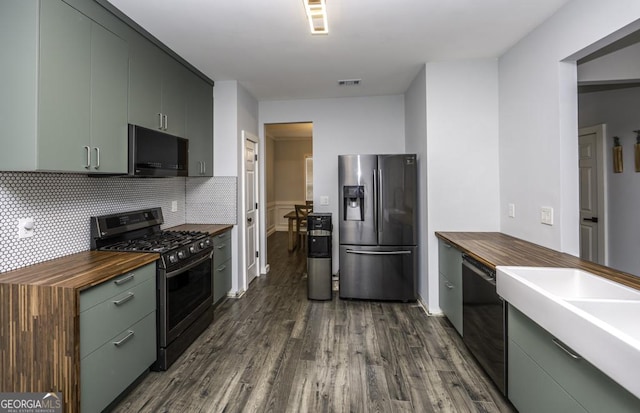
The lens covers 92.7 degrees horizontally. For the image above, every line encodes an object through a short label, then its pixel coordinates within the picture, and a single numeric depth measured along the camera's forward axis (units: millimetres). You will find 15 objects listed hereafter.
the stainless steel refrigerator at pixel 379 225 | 3471
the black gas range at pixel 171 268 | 2205
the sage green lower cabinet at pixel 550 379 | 1083
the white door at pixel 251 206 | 4012
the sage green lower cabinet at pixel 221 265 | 3243
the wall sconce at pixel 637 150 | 2916
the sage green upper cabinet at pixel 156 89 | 2369
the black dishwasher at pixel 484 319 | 1841
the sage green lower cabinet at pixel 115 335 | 1577
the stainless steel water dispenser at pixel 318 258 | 3615
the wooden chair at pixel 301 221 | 6383
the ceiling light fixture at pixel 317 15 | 1869
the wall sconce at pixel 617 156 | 3094
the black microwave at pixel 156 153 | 2271
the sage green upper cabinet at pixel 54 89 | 1596
